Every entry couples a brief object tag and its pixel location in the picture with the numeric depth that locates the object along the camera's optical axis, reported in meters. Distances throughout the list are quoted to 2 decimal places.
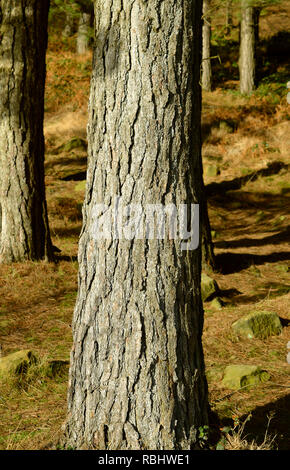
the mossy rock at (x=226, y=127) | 14.20
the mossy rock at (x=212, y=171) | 12.30
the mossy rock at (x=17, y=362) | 4.42
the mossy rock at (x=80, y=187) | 11.37
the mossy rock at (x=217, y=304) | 6.42
